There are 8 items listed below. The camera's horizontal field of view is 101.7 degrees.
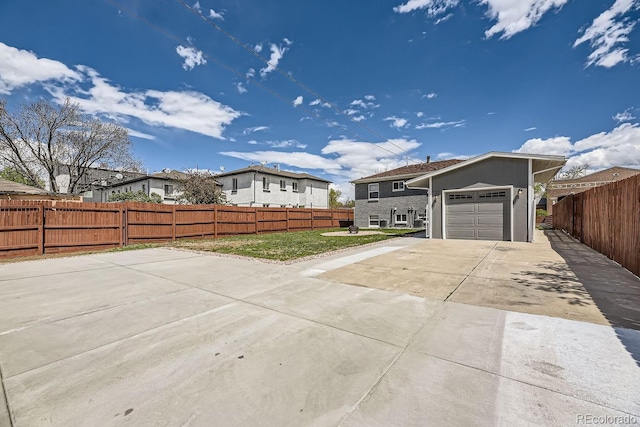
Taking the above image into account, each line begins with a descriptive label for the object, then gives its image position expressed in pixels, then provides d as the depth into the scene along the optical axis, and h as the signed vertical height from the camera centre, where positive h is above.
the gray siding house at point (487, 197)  11.43 +0.94
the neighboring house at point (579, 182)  36.35 +4.94
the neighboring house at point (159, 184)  28.78 +3.74
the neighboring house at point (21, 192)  14.52 +1.44
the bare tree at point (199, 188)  22.59 +2.48
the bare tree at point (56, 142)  21.56 +6.79
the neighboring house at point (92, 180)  28.48 +4.51
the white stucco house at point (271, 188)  27.20 +3.28
